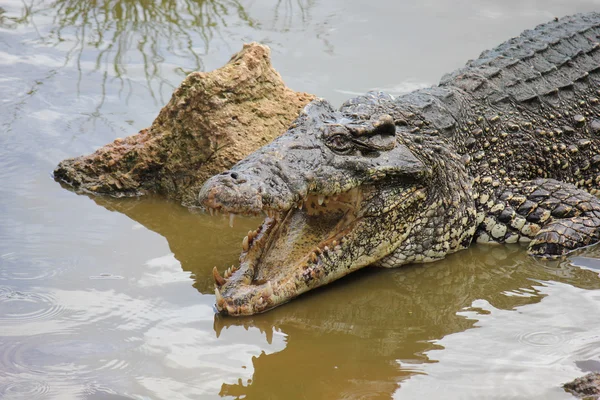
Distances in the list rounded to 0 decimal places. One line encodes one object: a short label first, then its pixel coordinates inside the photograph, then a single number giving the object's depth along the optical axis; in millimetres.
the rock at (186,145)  12320
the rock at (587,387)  6812
